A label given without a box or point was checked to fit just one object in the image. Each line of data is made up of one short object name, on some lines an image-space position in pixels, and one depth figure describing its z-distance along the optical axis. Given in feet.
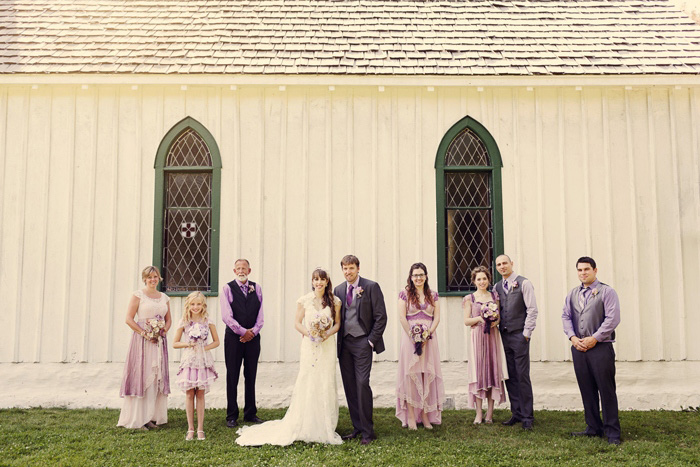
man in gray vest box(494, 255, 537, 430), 23.77
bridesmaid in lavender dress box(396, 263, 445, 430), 23.80
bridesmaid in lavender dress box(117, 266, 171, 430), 23.81
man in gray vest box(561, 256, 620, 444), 21.79
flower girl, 22.21
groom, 22.31
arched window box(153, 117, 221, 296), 29.40
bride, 21.79
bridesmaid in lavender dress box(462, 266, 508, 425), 24.29
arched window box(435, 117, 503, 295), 29.50
